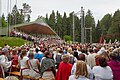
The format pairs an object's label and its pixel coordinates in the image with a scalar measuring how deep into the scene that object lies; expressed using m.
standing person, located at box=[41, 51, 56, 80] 4.42
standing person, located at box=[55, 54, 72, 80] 4.03
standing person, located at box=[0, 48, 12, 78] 5.37
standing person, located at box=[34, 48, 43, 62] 5.96
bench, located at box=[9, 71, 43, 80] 5.26
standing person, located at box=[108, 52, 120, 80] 3.51
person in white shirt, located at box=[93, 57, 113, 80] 3.34
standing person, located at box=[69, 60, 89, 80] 2.90
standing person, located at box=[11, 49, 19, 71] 5.73
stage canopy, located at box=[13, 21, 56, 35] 26.40
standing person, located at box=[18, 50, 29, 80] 4.85
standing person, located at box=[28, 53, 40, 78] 4.75
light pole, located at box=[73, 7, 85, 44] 18.85
